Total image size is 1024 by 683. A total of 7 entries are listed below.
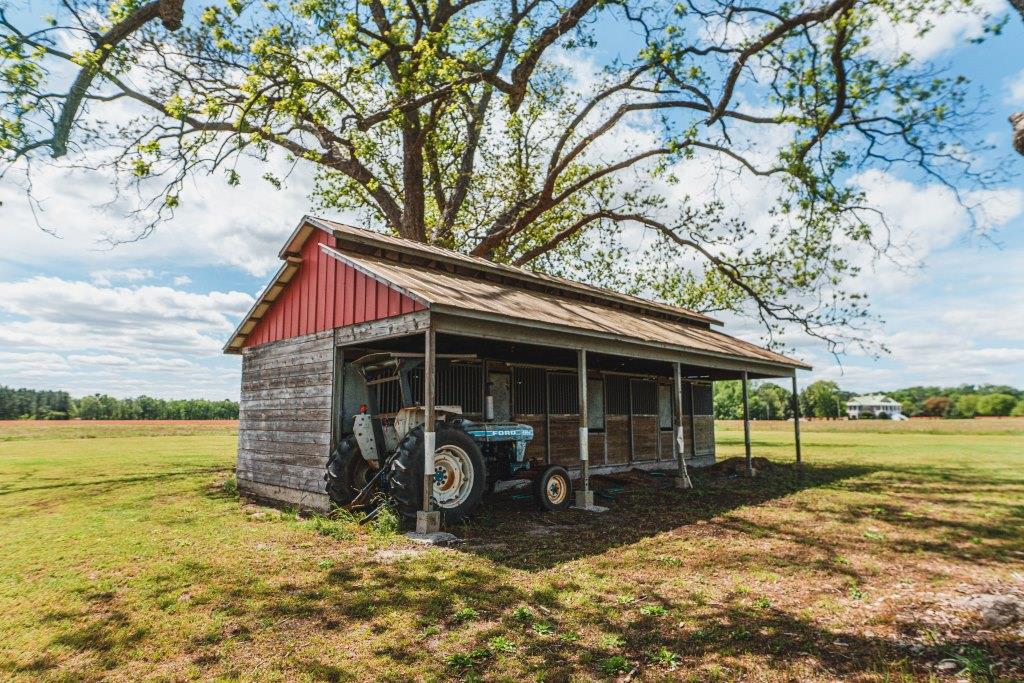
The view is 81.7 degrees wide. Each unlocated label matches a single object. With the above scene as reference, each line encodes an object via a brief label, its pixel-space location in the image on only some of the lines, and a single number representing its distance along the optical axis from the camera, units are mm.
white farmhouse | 139138
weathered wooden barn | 9609
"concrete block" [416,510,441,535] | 8023
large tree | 12938
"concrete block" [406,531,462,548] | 7699
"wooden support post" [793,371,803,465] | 18203
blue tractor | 8289
